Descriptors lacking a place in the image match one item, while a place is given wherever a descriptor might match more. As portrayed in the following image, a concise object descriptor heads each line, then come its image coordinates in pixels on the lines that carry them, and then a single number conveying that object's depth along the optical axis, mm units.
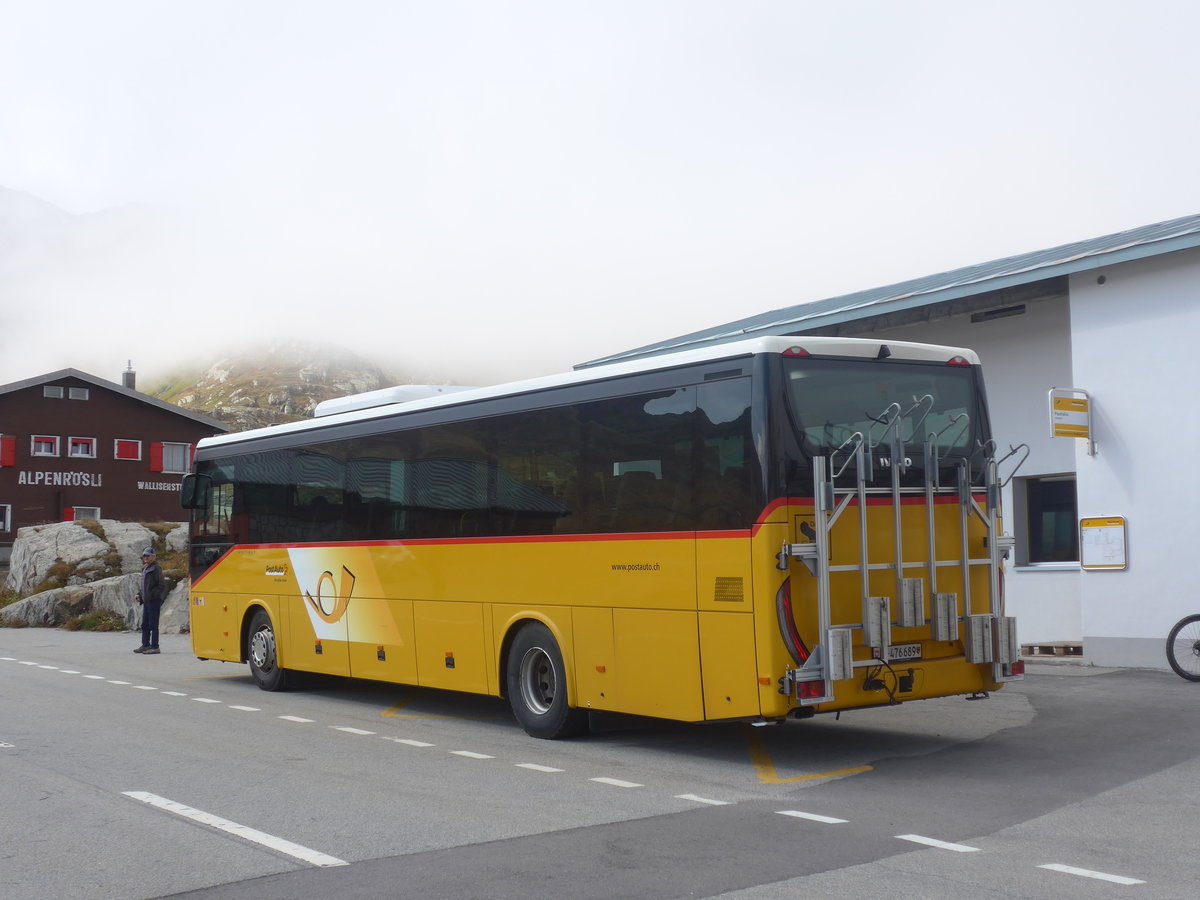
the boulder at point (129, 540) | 38469
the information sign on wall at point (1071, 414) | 15750
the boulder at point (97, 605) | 28688
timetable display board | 15836
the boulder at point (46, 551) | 37406
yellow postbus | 9305
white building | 15383
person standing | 22953
